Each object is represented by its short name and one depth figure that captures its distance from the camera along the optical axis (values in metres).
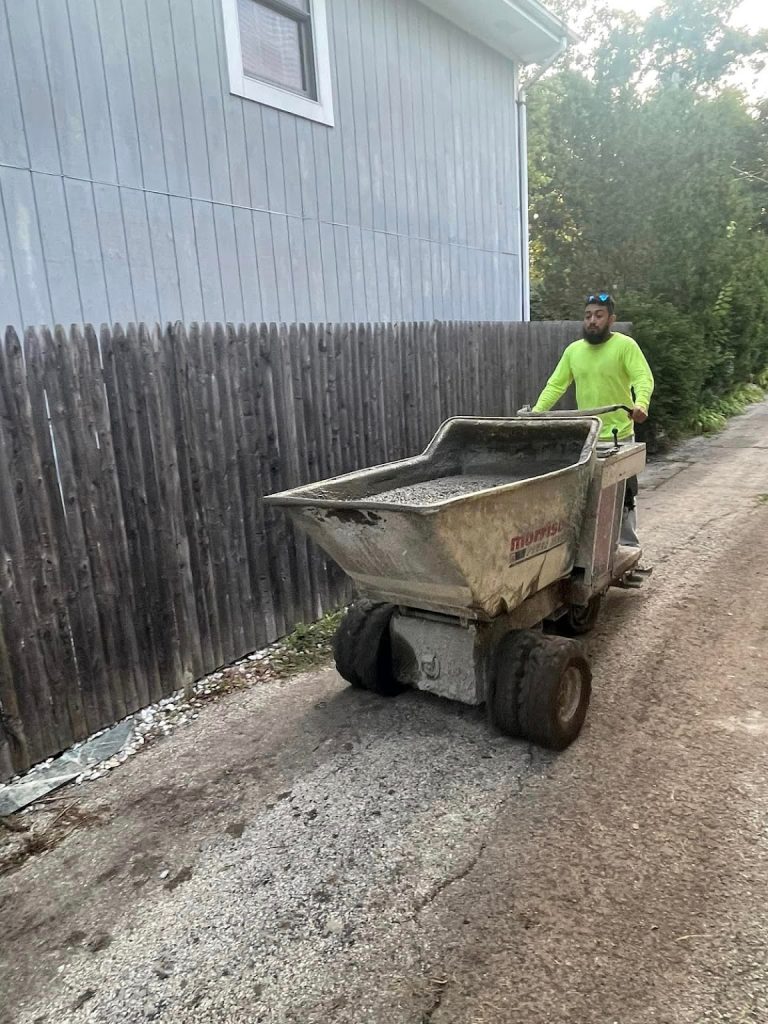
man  5.40
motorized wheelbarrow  3.36
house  4.86
